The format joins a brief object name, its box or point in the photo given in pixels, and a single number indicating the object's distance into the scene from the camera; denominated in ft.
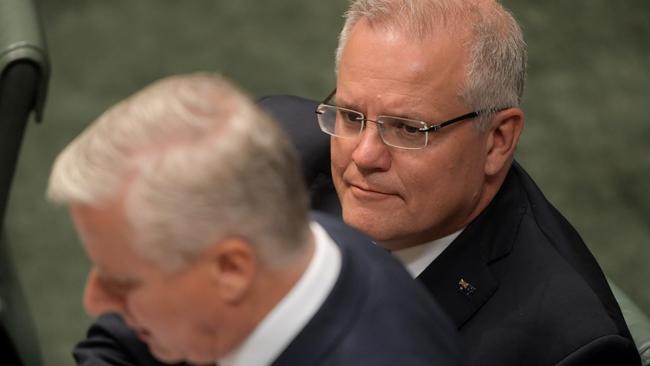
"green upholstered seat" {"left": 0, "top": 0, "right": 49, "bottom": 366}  17.60
